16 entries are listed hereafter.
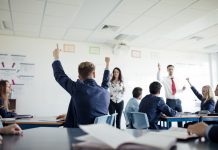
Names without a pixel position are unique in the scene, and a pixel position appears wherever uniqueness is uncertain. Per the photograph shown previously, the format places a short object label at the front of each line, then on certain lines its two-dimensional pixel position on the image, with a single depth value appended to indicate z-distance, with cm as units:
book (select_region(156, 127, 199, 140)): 94
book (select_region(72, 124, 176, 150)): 59
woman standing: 488
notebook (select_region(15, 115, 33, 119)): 289
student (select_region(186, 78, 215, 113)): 445
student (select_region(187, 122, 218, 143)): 91
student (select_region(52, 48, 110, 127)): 198
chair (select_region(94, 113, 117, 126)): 185
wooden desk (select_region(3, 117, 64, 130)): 238
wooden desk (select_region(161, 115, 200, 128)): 335
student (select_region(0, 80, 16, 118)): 308
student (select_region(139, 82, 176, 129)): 330
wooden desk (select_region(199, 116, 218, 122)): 346
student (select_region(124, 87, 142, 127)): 392
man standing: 533
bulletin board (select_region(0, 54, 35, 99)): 532
